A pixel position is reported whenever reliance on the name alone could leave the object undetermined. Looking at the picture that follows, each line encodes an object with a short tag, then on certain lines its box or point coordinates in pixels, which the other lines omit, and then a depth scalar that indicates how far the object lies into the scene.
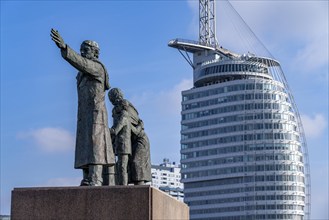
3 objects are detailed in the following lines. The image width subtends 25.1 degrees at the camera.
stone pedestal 13.62
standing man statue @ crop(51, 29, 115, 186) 14.20
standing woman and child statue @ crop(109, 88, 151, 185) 16.12
